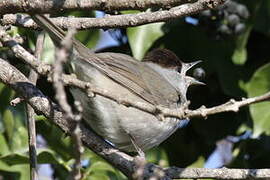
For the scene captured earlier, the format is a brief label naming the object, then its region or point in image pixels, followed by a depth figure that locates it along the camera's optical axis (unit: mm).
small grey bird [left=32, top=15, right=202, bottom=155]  7035
